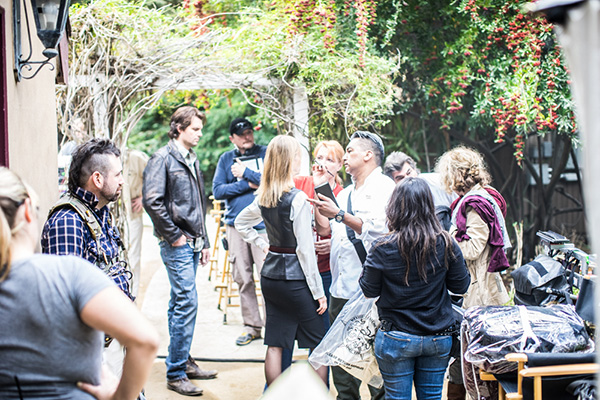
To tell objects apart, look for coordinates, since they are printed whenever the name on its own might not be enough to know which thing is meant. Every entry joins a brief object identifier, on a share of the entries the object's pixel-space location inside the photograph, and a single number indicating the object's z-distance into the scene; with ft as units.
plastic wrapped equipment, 9.73
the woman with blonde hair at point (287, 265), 12.69
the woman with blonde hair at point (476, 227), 12.86
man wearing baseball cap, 18.80
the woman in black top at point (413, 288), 10.23
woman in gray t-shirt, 5.44
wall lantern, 11.22
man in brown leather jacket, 15.05
